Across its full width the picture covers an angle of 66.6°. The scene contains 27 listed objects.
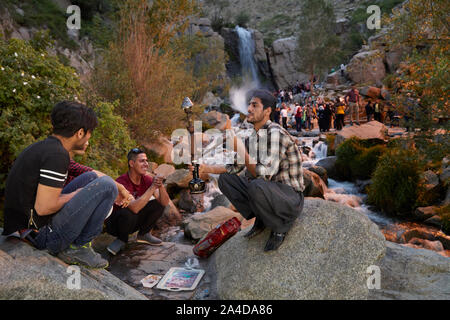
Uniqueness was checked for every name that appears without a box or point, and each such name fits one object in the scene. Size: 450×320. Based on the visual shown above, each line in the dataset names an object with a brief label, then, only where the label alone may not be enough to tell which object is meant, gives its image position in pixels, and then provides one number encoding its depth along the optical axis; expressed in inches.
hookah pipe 163.9
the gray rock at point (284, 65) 1786.4
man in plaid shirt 135.2
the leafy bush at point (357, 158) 446.6
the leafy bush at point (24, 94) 184.7
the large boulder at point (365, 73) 1079.0
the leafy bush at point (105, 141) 232.2
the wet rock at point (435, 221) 304.8
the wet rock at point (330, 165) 494.0
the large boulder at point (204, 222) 267.1
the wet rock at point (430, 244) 253.3
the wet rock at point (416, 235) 276.2
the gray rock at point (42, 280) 104.3
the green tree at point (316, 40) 1595.7
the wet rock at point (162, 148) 442.2
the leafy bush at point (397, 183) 340.2
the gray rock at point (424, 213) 319.1
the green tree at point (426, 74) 264.2
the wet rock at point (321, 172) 462.6
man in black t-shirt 109.3
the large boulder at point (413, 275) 131.0
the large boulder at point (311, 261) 132.3
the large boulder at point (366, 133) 489.5
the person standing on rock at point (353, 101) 764.0
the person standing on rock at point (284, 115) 773.5
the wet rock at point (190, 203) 371.4
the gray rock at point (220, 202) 346.2
